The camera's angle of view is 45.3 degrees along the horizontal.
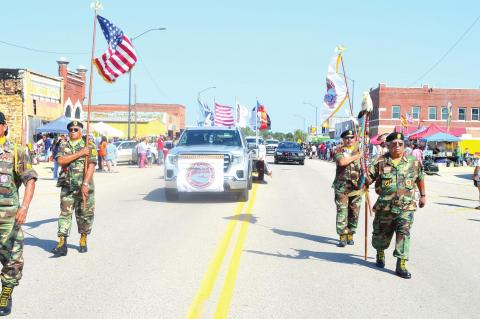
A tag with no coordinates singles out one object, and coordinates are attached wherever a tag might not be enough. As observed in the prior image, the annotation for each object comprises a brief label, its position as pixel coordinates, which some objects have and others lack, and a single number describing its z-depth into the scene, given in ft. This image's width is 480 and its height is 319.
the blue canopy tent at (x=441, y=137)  130.72
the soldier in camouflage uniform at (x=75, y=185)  25.21
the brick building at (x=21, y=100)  122.11
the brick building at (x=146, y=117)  244.18
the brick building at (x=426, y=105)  220.43
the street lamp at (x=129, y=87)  130.91
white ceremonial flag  34.58
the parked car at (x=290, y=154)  129.70
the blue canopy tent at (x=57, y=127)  103.52
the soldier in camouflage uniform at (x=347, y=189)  27.99
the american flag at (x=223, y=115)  112.88
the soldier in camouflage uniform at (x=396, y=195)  22.20
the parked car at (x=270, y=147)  205.01
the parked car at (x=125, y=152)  116.06
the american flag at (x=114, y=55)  40.19
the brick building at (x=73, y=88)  148.66
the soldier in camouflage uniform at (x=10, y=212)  16.75
